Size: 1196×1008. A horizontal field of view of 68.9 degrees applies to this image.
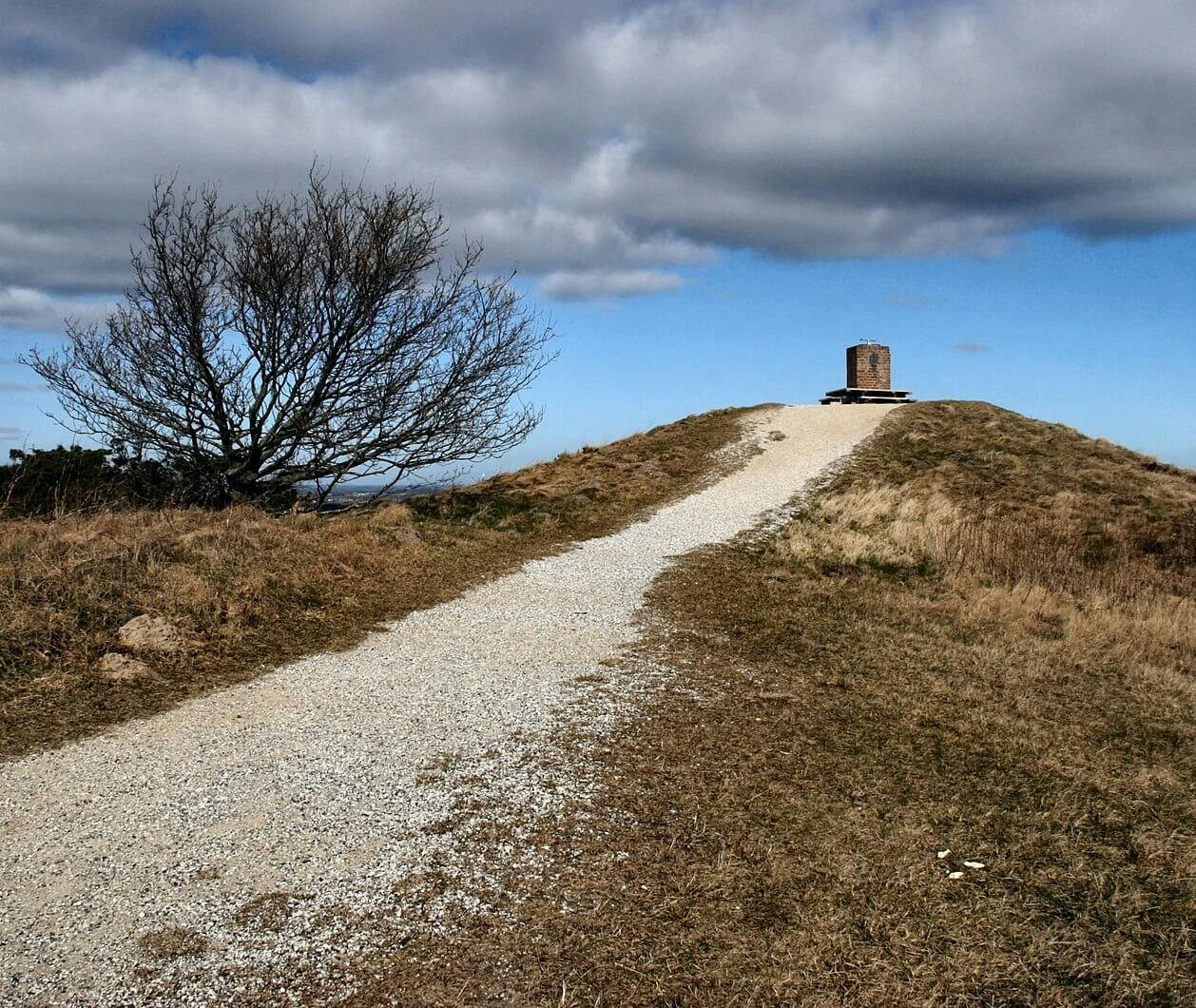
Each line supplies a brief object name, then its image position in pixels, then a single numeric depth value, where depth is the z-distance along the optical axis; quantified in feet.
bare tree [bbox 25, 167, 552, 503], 44.42
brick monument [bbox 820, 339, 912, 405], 113.50
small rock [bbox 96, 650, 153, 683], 23.49
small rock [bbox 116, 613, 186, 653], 25.17
